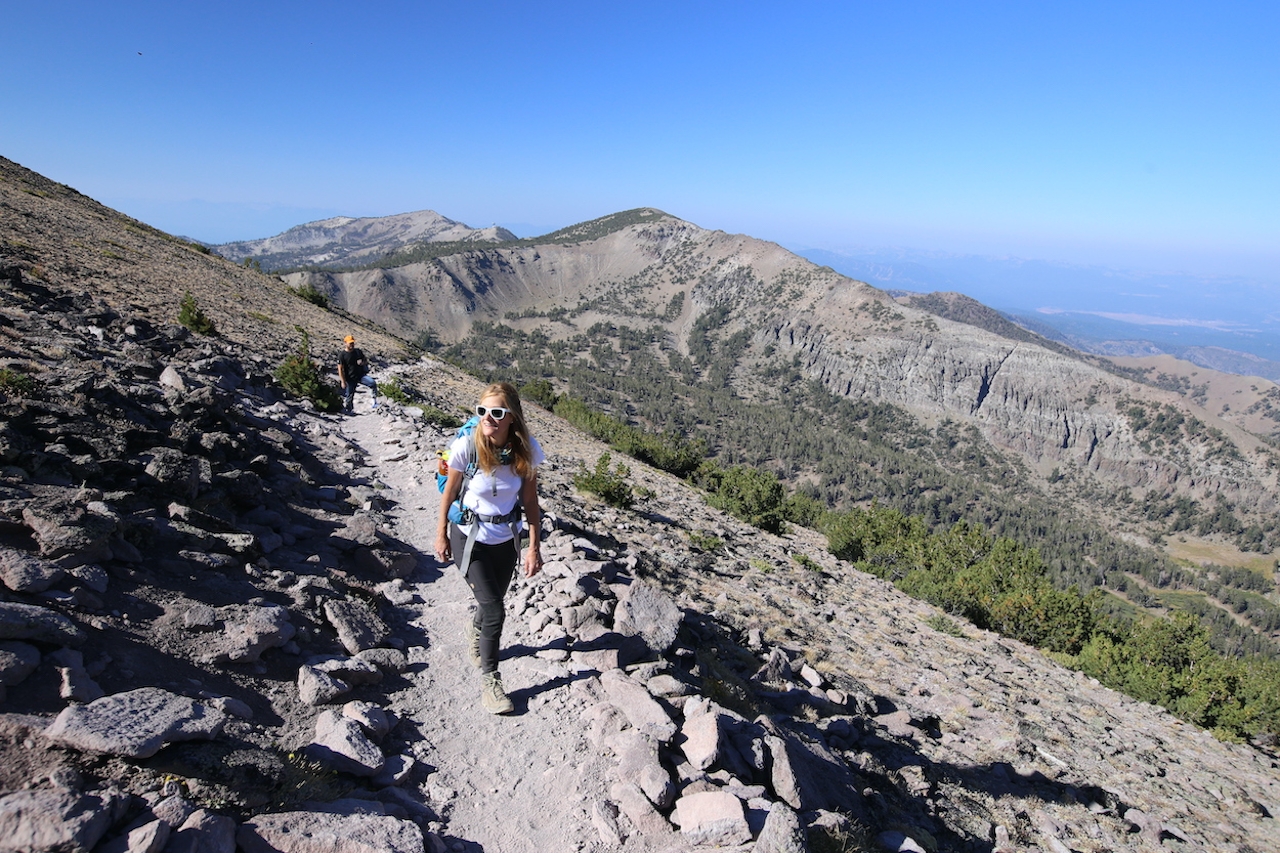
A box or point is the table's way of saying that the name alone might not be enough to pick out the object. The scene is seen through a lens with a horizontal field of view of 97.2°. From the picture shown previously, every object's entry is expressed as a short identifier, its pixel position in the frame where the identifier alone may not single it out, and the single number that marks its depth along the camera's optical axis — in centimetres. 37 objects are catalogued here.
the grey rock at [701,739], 470
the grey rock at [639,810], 421
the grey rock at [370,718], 459
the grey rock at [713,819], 406
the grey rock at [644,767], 438
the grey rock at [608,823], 413
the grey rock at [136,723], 303
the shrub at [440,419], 1744
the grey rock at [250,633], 476
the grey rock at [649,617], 672
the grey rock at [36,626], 354
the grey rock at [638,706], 498
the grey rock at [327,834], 309
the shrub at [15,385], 668
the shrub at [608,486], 1630
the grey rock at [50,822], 246
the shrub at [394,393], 1928
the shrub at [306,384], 1606
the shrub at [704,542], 1513
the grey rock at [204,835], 275
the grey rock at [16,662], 323
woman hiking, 500
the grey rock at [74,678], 342
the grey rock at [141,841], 259
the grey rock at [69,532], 459
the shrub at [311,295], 3909
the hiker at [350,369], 1628
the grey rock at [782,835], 381
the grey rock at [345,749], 422
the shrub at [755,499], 2194
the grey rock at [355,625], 573
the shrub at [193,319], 1770
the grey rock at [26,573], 405
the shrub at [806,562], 1684
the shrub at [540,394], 4460
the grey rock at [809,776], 482
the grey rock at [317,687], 476
